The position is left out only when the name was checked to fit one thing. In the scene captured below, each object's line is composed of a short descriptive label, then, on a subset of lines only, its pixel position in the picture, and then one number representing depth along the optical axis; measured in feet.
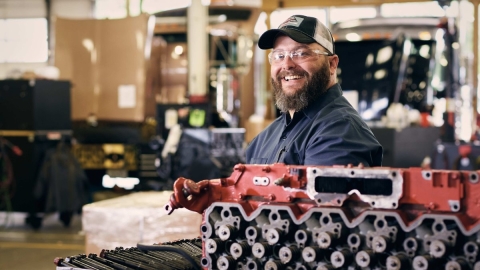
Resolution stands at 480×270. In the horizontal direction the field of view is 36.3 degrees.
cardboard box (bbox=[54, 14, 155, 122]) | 34.09
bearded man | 7.68
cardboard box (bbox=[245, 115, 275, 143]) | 31.17
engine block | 5.30
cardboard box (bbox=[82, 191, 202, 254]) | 14.01
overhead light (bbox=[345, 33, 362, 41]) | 33.35
